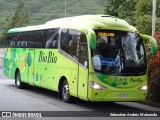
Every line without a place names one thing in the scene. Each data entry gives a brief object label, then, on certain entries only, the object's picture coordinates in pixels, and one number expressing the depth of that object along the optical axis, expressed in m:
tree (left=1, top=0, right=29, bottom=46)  91.75
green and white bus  13.77
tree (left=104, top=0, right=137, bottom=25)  33.97
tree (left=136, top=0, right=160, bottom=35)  20.81
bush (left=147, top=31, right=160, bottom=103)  15.70
